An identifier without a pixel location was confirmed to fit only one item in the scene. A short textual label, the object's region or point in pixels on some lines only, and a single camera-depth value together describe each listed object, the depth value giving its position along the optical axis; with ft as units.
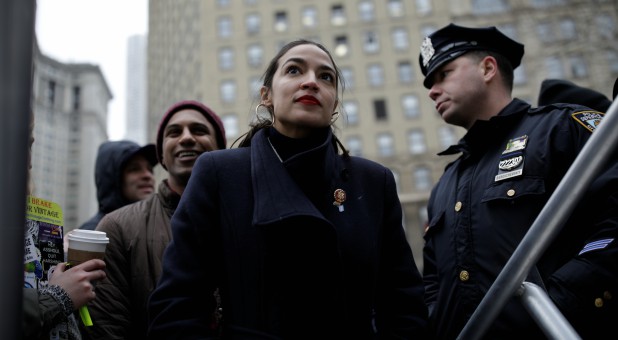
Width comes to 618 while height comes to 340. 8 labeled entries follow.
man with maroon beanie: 8.86
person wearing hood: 15.62
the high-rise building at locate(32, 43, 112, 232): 345.31
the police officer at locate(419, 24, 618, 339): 6.79
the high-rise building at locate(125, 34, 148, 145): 590.55
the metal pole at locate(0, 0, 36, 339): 2.65
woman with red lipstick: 6.19
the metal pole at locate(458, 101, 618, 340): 4.44
